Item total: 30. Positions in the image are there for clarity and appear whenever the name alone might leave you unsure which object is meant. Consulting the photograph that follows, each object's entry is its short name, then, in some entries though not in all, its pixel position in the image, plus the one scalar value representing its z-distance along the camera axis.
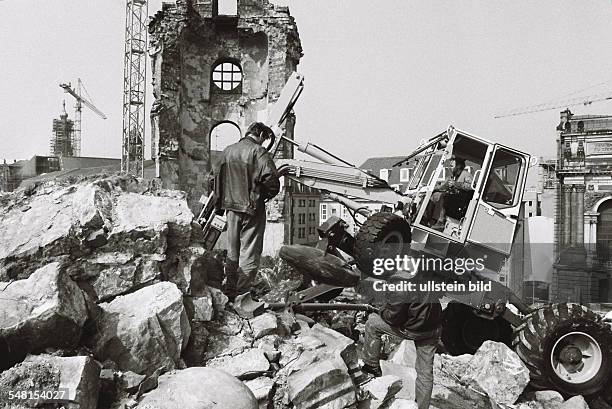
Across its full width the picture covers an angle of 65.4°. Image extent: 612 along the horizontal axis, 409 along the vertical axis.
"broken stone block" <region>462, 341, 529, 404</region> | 5.02
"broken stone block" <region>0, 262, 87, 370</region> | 2.78
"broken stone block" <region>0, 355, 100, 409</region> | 2.55
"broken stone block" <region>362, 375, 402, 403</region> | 3.58
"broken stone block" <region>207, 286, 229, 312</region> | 4.24
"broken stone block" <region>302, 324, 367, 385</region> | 3.82
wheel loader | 5.45
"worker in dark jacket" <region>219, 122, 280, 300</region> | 4.45
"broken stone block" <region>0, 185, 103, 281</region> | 3.51
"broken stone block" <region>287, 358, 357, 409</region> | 3.22
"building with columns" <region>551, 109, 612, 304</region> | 22.47
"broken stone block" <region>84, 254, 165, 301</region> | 3.63
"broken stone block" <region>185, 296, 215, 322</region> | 3.91
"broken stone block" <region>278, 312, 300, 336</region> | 4.23
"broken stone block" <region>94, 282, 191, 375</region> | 3.20
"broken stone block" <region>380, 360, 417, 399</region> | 4.07
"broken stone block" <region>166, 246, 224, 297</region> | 4.09
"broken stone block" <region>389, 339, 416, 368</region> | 4.90
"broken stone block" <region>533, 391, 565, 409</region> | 5.19
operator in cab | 5.97
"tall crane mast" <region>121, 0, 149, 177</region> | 21.75
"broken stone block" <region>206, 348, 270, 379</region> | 3.45
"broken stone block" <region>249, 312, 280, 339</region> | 4.04
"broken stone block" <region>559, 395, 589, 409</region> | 5.06
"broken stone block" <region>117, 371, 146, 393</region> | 2.93
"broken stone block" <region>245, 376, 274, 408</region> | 3.23
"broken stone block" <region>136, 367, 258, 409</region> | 2.75
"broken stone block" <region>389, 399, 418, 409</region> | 3.58
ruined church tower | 13.26
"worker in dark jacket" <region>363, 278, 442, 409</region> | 3.65
